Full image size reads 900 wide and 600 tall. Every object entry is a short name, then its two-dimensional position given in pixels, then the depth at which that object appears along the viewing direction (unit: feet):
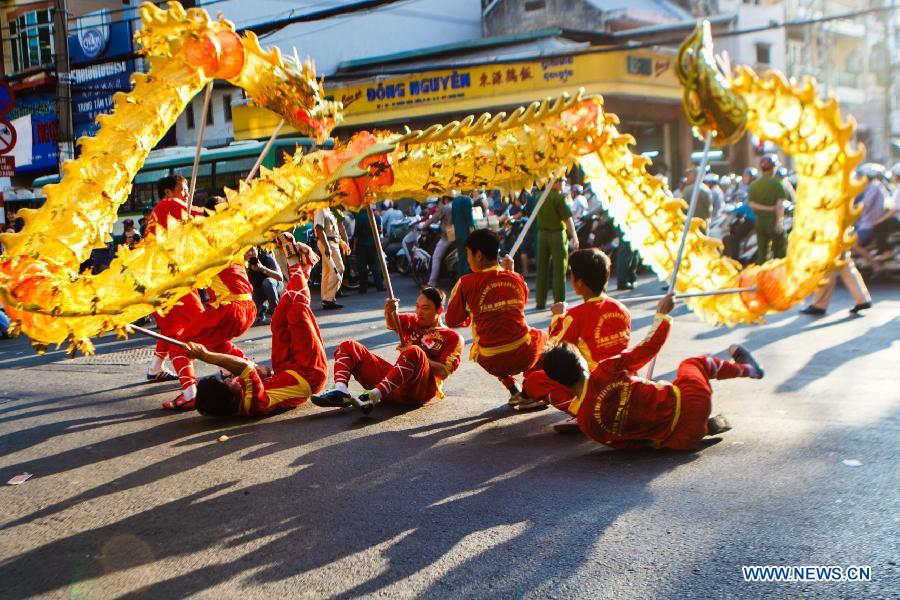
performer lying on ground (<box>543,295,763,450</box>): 15.07
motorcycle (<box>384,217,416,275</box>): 54.24
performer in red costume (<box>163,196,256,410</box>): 21.22
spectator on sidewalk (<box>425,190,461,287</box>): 44.45
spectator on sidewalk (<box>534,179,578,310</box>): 33.76
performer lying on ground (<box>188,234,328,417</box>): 19.29
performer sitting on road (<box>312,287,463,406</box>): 19.76
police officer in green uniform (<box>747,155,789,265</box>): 36.60
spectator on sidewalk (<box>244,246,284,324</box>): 37.76
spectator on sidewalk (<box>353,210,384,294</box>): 45.83
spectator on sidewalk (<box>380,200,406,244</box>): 57.77
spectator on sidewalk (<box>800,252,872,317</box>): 30.86
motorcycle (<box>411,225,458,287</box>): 47.14
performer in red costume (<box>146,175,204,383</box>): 21.47
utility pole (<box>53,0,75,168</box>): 45.21
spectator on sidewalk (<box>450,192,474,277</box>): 41.29
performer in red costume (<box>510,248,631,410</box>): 17.12
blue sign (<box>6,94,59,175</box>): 92.68
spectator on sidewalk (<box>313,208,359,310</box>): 38.57
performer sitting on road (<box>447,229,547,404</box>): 19.35
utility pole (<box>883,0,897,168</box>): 99.60
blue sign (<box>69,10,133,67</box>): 84.94
